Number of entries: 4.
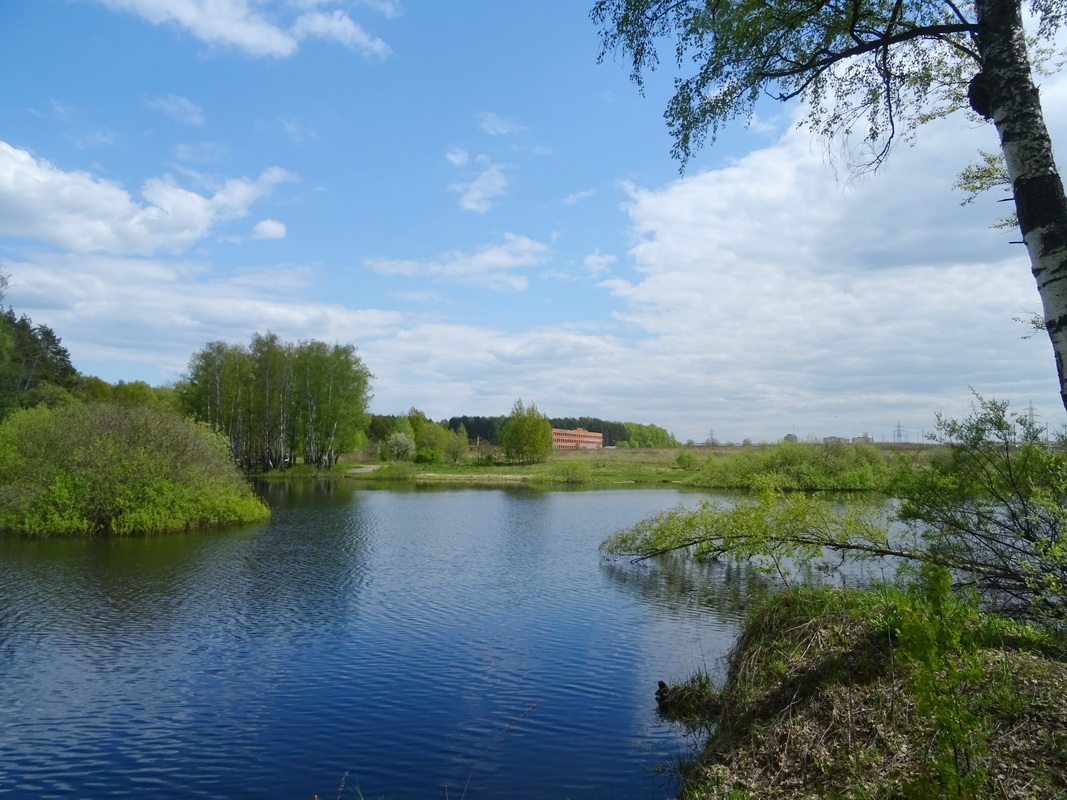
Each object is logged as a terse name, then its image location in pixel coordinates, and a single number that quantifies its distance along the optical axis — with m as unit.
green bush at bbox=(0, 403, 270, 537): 27.05
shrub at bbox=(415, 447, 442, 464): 88.38
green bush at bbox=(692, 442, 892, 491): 49.69
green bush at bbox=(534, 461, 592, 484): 69.81
